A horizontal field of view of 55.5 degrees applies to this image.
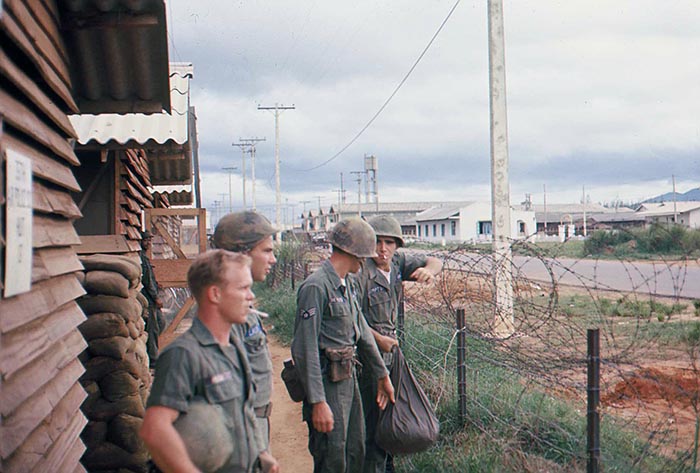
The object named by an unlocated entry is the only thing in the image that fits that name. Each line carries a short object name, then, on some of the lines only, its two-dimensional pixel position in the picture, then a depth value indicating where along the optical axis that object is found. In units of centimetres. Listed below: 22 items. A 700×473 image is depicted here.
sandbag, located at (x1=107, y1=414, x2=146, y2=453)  468
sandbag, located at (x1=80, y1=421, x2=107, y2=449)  463
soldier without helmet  221
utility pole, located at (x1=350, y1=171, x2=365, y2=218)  6695
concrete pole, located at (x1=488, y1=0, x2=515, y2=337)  1077
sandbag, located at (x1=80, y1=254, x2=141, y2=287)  514
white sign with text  228
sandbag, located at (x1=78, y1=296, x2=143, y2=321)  484
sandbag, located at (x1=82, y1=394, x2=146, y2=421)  465
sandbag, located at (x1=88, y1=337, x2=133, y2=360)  473
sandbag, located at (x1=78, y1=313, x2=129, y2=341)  475
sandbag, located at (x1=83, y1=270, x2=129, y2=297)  490
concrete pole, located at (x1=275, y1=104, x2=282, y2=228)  4148
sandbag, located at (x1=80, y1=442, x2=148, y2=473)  463
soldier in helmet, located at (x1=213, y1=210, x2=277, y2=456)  321
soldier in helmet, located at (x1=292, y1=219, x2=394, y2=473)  391
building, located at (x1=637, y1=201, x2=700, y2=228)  6050
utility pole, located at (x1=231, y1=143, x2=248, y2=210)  5669
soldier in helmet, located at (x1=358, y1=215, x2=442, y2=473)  471
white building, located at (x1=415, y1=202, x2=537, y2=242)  6994
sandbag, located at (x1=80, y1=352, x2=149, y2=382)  471
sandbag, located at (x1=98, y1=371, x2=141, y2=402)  475
